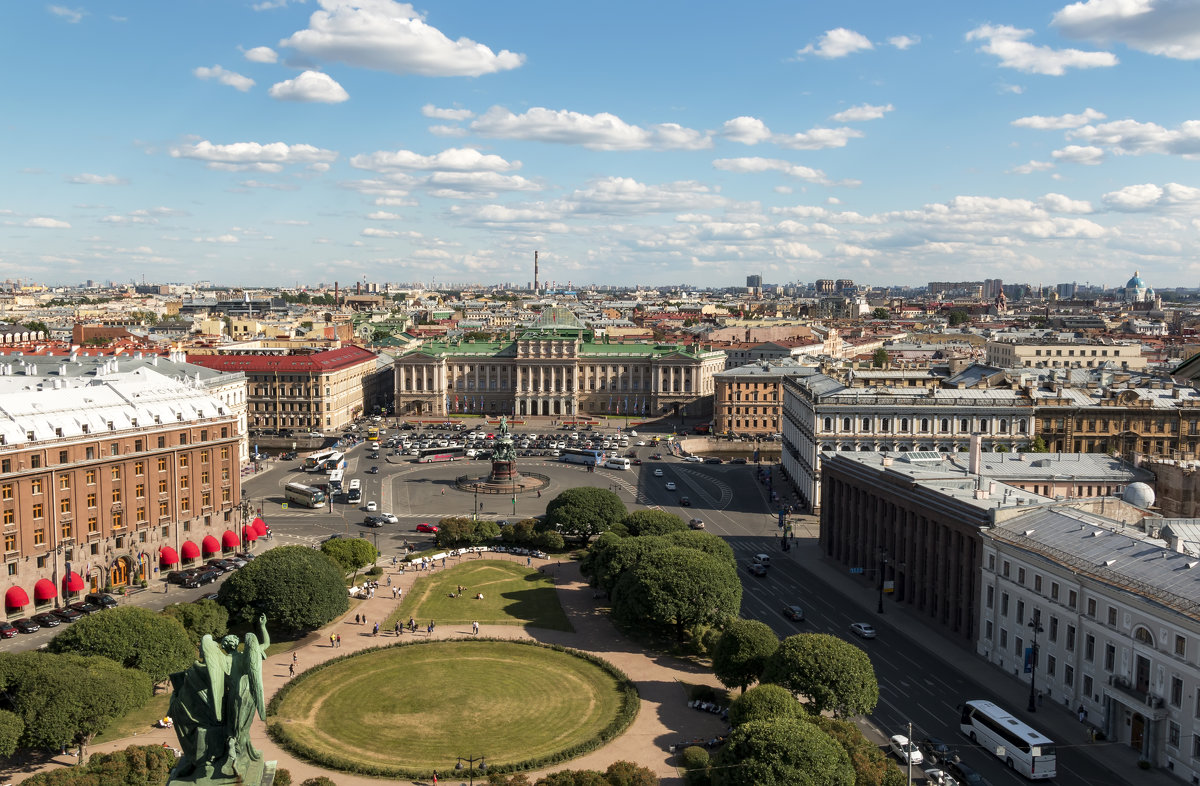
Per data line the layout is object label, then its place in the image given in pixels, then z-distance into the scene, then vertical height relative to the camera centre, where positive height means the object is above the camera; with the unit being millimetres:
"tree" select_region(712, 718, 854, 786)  49562 -22600
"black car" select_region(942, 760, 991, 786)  55375 -25906
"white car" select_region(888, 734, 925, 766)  57312 -25681
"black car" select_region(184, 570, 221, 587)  93625 -26101
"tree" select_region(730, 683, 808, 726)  55844 -22357
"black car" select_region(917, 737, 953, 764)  58344 -26002
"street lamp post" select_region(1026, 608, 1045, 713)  64688 -23550
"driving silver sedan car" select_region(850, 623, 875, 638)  79625 -25551
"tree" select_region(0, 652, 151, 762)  55844 -22526
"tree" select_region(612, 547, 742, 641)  74500 -21335
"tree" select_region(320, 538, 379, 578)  90688 -22727
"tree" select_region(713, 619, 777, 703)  65500 -22617
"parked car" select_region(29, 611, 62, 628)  81312 -26071
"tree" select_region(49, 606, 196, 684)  64062 -22064
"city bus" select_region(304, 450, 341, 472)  152000 -24209
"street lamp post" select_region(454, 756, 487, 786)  55475 -26210
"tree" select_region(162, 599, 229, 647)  71812 -22914
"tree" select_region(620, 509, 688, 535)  95438 -20760
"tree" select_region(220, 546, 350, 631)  75312 -22026
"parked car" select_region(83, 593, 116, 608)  85938 -25927
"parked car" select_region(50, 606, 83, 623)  82250 -26006
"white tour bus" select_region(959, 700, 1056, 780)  56250 -24885
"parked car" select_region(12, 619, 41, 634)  80125 -26240
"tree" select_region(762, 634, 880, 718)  60375 -22283
